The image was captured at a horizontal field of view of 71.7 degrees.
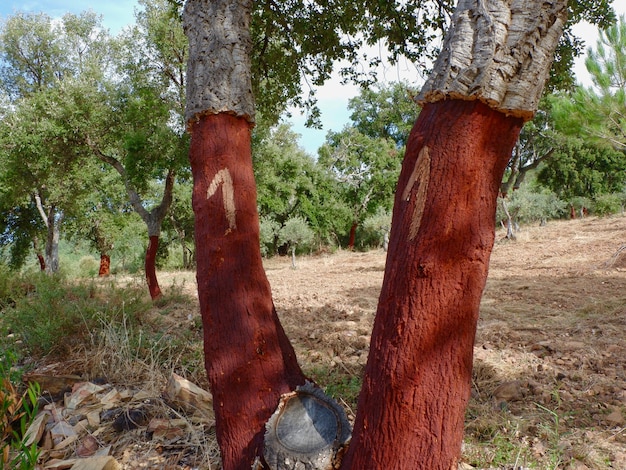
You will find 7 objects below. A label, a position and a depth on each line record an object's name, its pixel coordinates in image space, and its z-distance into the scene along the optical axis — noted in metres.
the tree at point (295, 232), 18.28
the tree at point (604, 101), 8.69
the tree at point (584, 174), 24.97
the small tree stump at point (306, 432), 1.62
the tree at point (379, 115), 27.58
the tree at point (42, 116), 9.00
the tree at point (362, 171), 24.09
